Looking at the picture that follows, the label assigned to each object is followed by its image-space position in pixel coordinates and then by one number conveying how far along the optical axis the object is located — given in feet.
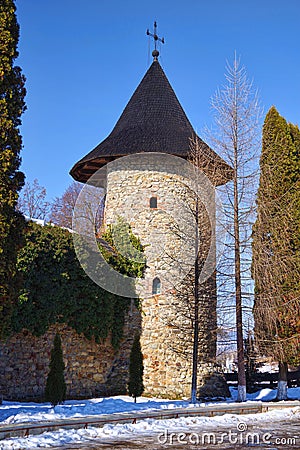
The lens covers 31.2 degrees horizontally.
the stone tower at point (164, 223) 47.78
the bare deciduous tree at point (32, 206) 95.40
